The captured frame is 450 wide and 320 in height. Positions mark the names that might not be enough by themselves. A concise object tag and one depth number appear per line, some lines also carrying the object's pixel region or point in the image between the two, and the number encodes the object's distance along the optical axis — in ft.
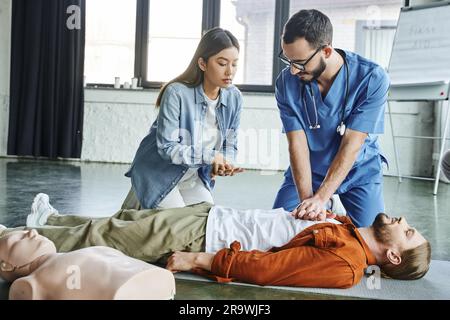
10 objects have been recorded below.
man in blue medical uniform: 6.08
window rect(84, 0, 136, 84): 18.95
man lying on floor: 5.05
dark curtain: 18.33
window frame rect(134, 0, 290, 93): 18.07
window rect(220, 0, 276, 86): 18.28
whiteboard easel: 14.12
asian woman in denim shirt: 7.00
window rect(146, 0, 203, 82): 18.62
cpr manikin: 4.01
